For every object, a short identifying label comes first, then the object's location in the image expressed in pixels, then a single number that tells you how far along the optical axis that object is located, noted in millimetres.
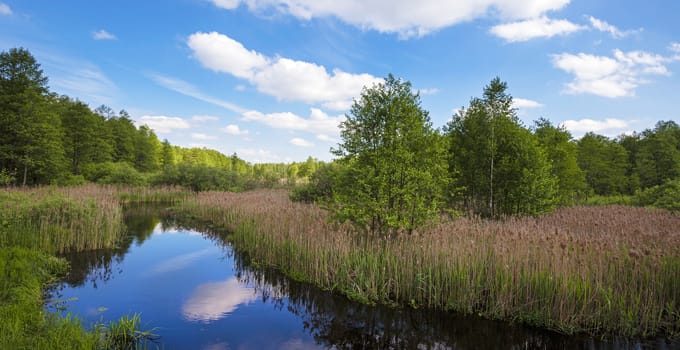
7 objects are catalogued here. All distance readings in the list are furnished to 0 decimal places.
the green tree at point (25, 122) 22312
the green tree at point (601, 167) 31656
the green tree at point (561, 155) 18500
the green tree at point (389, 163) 8625
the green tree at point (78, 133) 32500
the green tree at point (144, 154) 51688
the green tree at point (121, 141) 47250
